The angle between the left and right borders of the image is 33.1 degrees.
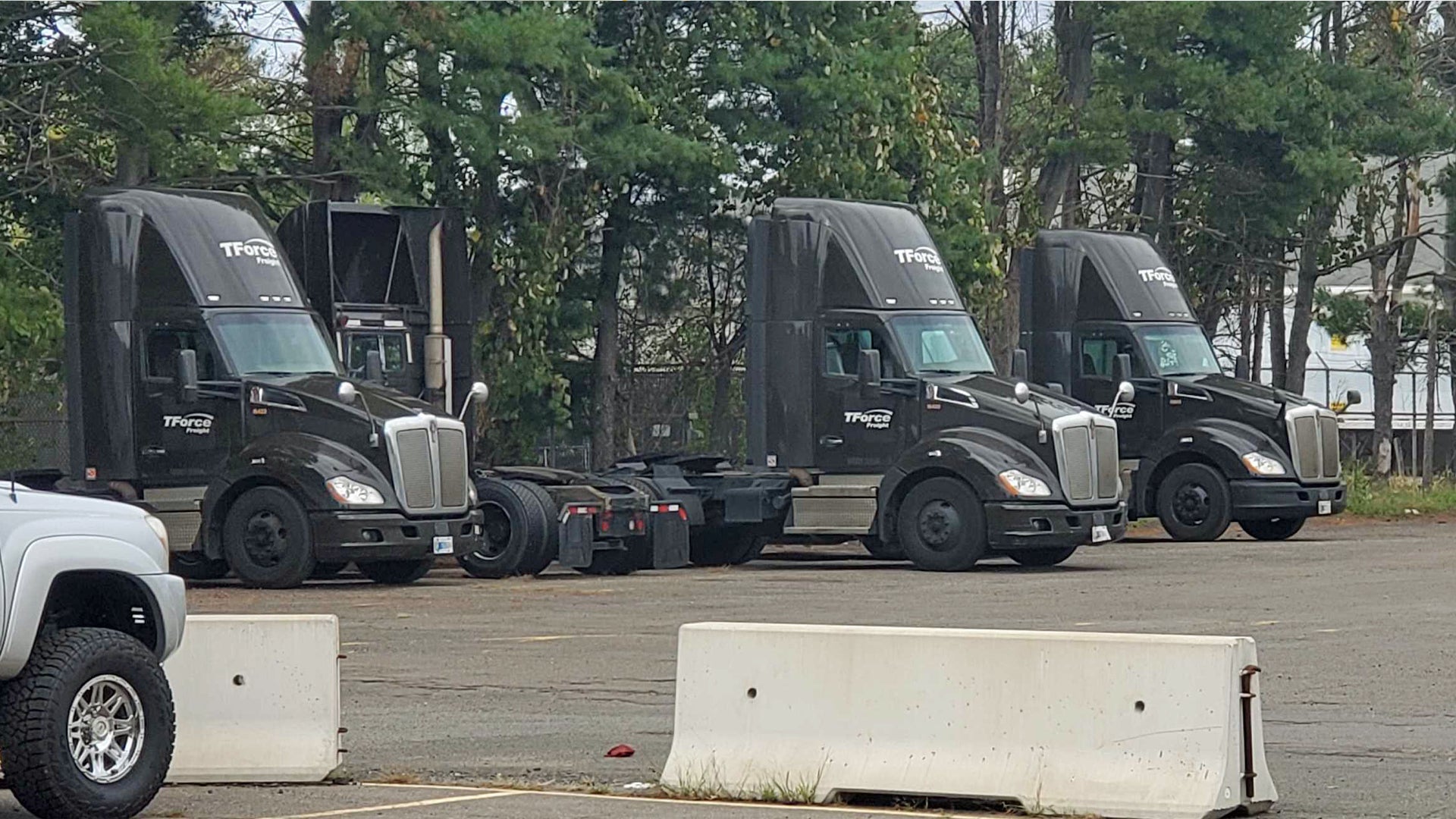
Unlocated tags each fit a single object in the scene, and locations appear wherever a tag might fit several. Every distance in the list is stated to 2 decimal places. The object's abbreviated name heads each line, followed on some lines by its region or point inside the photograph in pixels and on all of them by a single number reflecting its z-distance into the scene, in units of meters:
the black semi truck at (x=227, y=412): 23.34
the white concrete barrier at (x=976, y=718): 9.42
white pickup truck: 9.20
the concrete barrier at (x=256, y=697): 11.05
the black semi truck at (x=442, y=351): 25.14
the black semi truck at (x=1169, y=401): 30.03
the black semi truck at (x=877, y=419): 25.50
